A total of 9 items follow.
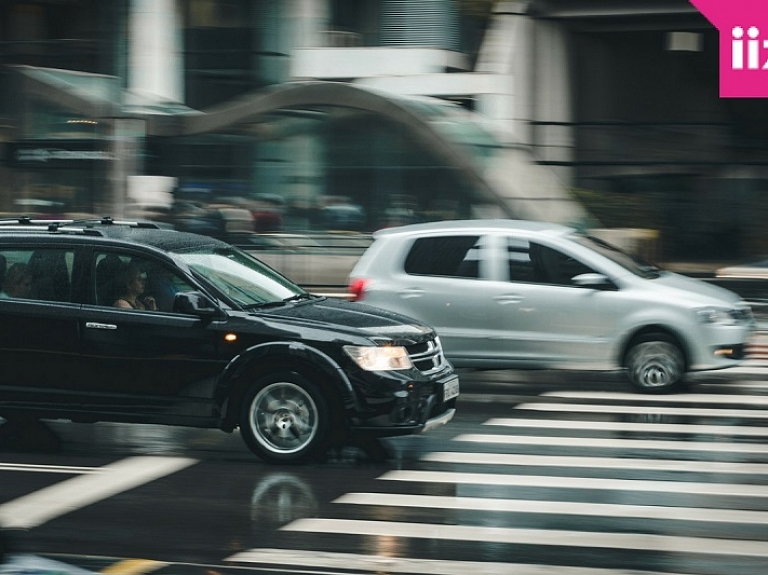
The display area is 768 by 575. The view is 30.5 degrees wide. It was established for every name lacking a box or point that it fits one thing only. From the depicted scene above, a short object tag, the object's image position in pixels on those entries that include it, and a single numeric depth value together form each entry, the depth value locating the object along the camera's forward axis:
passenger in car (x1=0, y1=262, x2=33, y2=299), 9.88
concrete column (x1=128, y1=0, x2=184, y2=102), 34.62
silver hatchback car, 12.79
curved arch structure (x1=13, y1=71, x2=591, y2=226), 24.62
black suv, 9.13
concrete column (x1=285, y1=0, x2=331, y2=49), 34.12
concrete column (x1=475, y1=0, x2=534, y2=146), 28.03
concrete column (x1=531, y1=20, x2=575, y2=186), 28.48
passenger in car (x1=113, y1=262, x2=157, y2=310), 9.61
